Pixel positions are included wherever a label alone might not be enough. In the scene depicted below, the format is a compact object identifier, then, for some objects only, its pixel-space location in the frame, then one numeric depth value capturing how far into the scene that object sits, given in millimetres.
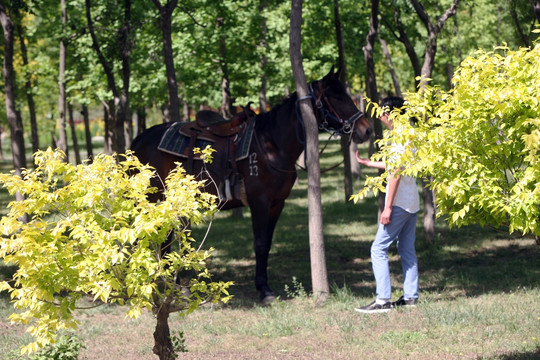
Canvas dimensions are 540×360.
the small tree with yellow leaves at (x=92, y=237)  10070
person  17184
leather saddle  20234
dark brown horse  19359
